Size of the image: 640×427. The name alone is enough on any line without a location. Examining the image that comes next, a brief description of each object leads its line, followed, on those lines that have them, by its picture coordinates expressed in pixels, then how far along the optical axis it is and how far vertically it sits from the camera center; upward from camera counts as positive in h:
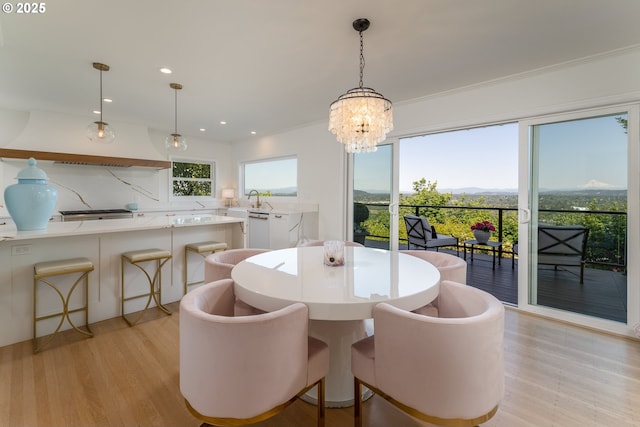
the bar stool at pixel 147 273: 2.71 -0.59
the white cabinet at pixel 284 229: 4.71 -0.28
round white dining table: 1.28 -0.37
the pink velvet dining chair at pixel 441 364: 1.08 -0.58
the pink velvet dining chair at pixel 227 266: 1.61 -0.39
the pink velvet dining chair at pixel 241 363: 1.08 -0.58
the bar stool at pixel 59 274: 2.25 -0.58
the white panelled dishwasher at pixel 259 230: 5.12 -0.33
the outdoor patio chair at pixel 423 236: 4.57 -0.36
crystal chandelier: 2.04 +0.70
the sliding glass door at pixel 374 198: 4.05 +0.22
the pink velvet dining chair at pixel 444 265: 1.72 -0.38
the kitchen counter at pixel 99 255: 2.29 -0.40
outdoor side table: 4.53 -0.48
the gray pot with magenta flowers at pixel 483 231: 4.50 -0.27
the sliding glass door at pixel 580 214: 2.57 +0.00
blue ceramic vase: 2.29 +0.10
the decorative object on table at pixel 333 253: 1.89 -0.27
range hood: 4.07 +1.06
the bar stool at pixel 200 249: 3.16 -0.41
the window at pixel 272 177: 5.63 +0.76
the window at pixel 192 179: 5.98 +0.72
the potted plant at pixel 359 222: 4.50 -0.14
